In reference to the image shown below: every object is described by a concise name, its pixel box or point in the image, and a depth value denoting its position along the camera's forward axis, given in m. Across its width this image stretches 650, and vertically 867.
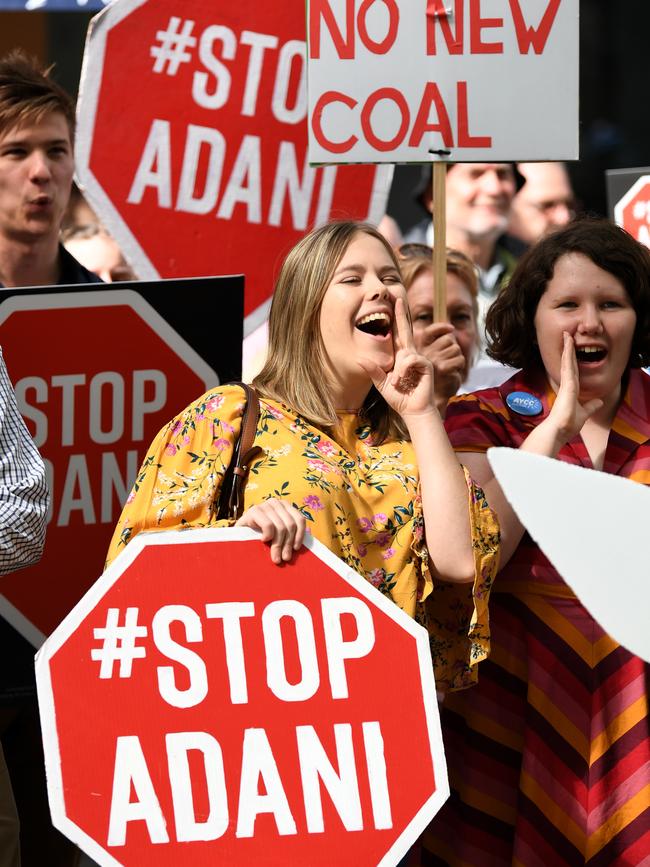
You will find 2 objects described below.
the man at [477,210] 12.40
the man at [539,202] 13.34
